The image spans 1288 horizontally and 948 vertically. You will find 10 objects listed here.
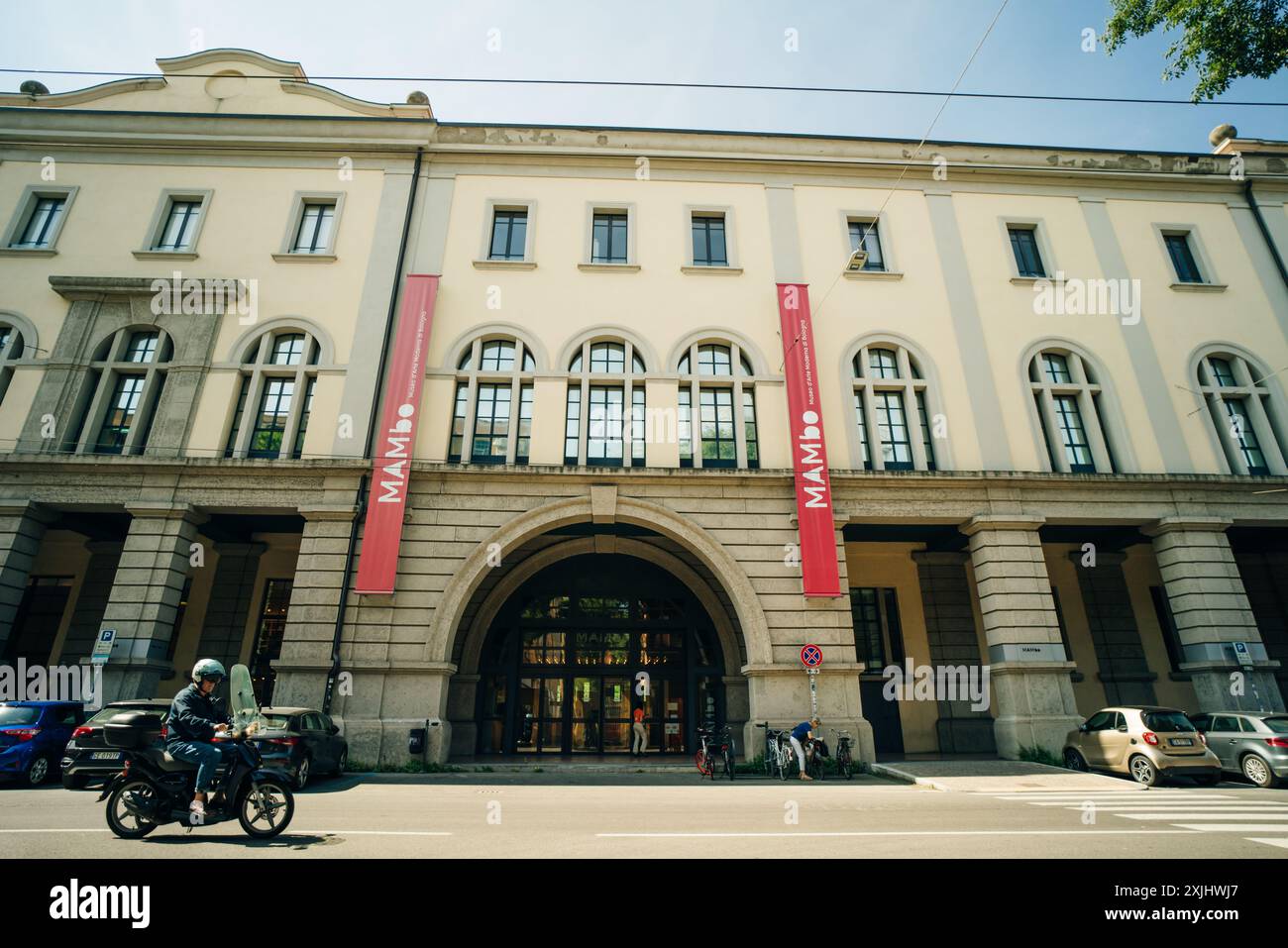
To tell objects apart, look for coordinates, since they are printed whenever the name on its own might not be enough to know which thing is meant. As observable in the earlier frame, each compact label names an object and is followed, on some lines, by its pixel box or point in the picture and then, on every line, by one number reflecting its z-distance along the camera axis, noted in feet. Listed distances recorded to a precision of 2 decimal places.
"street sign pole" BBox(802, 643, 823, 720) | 50.59
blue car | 39.01
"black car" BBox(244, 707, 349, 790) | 37.19
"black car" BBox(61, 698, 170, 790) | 36.91
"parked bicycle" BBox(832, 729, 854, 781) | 48.03
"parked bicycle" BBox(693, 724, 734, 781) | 48.29
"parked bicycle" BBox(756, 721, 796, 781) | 47.98
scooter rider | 22.26
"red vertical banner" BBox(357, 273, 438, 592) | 53.16
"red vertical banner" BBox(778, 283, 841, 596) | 54.75
